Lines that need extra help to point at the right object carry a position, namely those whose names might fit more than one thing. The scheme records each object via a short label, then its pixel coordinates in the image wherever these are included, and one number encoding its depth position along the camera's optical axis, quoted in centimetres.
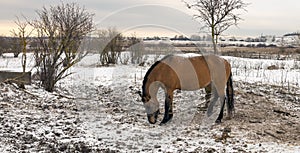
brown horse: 612
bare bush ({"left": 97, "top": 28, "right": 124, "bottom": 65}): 1430
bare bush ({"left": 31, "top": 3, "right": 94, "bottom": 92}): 952
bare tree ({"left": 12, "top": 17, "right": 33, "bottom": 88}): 884
